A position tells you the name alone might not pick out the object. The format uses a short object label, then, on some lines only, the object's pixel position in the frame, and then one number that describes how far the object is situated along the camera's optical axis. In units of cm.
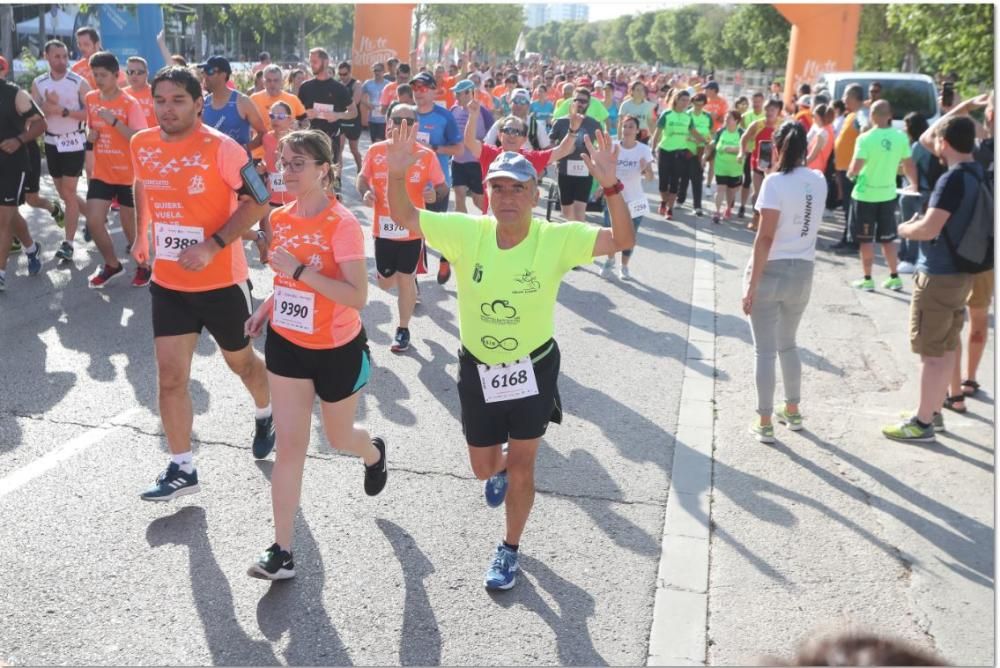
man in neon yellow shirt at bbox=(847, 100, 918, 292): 998
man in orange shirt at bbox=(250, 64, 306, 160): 1045
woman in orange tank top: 390
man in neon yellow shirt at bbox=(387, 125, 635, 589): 374
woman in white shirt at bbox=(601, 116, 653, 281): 982
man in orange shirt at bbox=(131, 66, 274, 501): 446
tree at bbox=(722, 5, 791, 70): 4791
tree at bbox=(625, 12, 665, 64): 12750
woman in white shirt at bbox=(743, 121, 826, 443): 555
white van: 1611
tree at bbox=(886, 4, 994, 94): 1623
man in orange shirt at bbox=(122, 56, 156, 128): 903
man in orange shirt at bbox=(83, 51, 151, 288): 810
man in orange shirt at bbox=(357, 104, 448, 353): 704
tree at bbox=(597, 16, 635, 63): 14738
